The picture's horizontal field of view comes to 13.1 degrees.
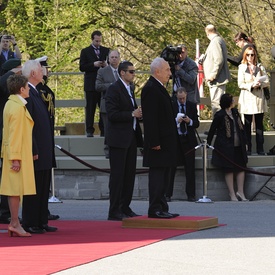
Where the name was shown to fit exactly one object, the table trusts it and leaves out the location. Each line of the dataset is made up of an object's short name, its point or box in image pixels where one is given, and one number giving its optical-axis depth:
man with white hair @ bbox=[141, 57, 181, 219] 14.12
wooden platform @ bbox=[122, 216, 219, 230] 13.85
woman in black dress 19.06
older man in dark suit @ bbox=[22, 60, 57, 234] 13.54
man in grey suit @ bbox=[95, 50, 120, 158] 19.48
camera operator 19.42
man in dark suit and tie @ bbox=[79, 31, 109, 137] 20.78
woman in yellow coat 13.07
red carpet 11.01
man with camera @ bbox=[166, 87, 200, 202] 18.84
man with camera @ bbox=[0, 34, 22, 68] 19.39
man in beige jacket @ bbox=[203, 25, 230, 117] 20.36
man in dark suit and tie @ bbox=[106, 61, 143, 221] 15.11
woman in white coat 20.14
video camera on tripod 18.95
